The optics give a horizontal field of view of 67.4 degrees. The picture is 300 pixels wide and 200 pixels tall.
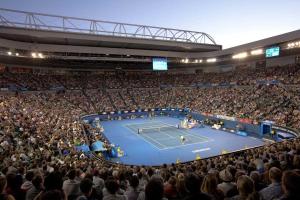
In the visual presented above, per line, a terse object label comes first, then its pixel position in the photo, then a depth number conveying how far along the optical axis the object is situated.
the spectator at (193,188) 3.02
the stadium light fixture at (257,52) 42.14
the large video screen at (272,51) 37.34
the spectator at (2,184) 3.24
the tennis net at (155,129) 36.56
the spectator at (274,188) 4.67
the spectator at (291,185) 3.50
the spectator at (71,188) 5.24
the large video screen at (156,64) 49.09
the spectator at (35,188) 4.61
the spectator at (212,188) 4.29
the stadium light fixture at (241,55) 45.30
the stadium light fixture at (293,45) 34.19
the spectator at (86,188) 4.93
